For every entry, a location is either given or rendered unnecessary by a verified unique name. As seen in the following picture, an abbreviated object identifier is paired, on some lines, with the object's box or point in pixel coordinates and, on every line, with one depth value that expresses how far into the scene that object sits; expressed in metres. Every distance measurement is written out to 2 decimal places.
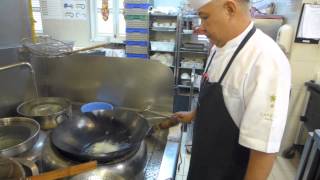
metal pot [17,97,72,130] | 1.10
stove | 0.78
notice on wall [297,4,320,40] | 1.98
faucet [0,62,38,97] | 1.01
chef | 0.61
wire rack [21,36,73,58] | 1.23
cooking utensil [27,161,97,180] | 0.68
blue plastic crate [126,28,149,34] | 3.40
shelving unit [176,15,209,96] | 3.34
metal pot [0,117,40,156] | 0.88
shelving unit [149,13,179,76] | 3.39
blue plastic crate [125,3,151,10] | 3.25
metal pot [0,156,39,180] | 0.67
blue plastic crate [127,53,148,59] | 3.52
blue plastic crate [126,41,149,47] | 3.47
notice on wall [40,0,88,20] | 4.19
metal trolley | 1.97
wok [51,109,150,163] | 0.82
